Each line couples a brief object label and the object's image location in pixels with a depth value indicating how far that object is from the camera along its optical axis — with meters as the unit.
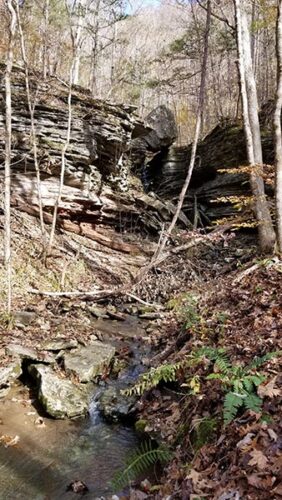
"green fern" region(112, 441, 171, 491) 4.19
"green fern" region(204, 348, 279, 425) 3.73
